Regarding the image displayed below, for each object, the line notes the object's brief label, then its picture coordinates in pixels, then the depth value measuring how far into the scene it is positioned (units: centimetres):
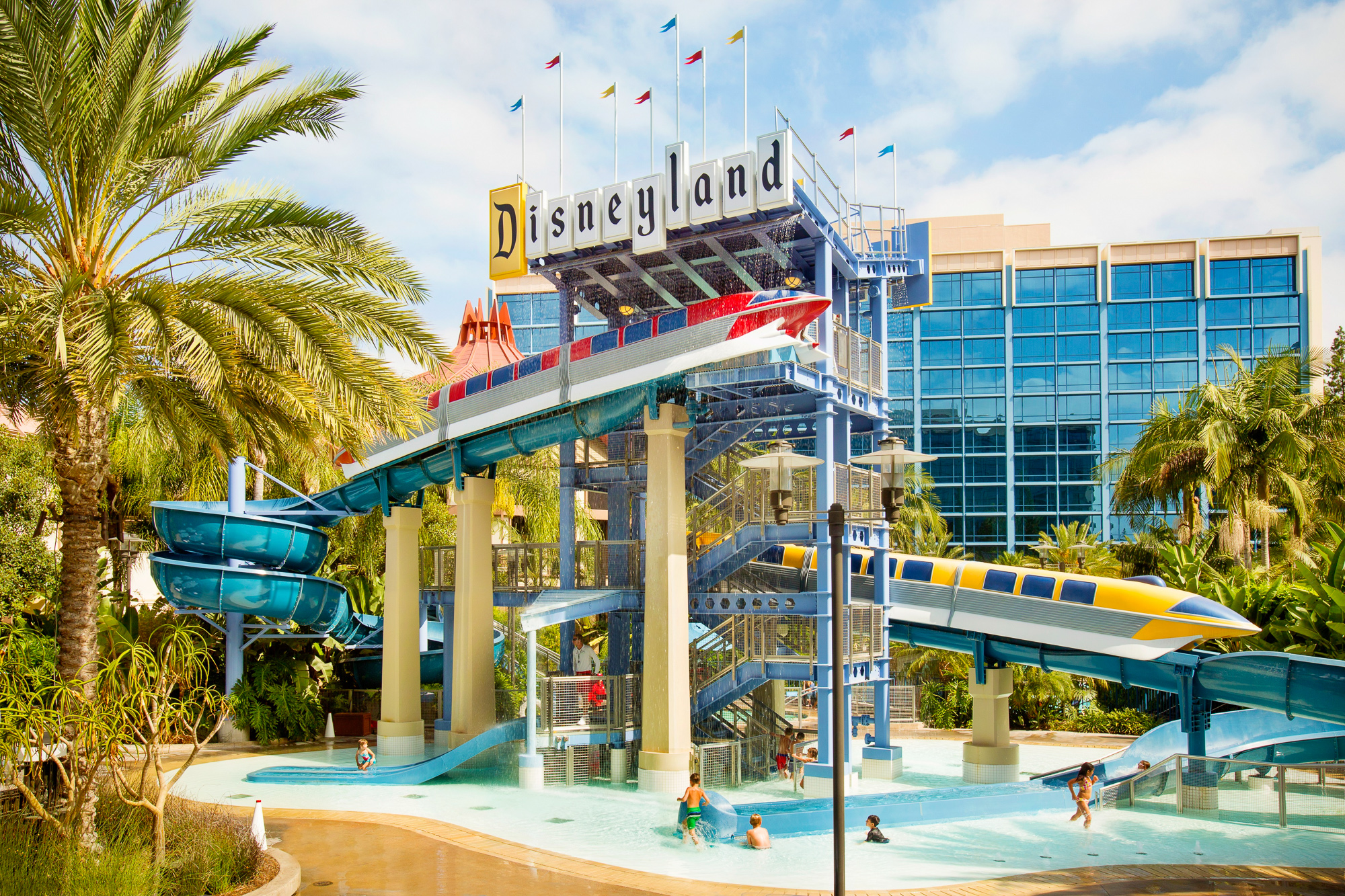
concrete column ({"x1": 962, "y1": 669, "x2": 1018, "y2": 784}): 2177
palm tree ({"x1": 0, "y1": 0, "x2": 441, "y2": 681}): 1150
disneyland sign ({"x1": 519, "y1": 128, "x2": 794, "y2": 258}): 2011
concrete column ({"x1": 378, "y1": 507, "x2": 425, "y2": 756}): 2497
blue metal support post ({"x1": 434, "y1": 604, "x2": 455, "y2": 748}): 2558
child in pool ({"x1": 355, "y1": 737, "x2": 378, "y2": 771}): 2177
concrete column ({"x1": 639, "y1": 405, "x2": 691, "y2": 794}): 2062
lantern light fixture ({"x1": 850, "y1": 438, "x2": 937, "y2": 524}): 1186
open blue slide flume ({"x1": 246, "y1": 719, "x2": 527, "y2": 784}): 2127
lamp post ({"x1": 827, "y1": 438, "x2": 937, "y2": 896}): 990
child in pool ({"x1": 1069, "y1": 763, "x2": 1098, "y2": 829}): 1648
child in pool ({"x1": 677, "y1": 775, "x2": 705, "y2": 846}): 1559
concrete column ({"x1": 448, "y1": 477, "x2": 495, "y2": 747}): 2373
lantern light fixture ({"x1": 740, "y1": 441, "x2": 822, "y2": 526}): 1163
